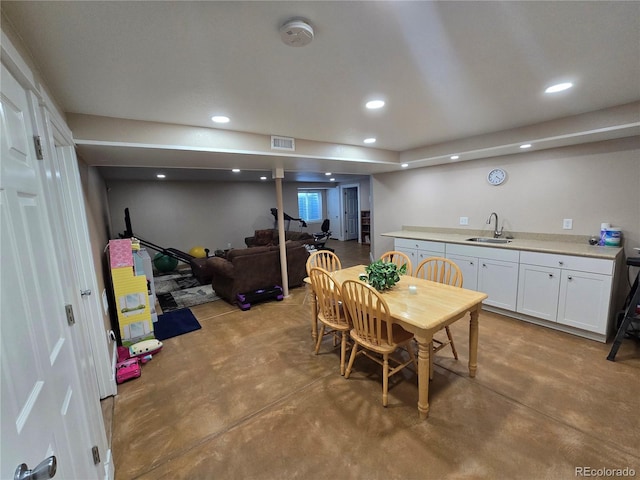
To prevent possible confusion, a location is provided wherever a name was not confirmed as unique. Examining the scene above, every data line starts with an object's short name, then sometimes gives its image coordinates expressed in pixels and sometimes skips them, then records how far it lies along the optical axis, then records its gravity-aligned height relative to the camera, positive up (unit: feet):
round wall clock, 12.38 +1.06
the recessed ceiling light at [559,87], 6.43 +2.62
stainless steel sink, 12.19 -1.83
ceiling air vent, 10.25 +2.53
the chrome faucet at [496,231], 12.61 -1.49
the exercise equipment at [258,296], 13.14 -4.27
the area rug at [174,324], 10.92 -4.69
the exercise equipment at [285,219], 25.74 -0.93
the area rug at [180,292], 14.35 -4.61
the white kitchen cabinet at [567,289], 8.73 -3.22
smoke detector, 3.88 +2.58
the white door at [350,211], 33.03 -0.56
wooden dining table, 5.96 -2.53
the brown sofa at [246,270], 13.52 -3.02
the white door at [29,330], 2.34 -1.14
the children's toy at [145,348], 8.95 -4.40
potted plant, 7.82 -2.05
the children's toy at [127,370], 7.93 -4.52
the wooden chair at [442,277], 8.21 -2.51
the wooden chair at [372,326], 6.43 -3.01
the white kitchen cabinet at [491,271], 10.72 -2.95
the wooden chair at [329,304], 7.80 -2.87
